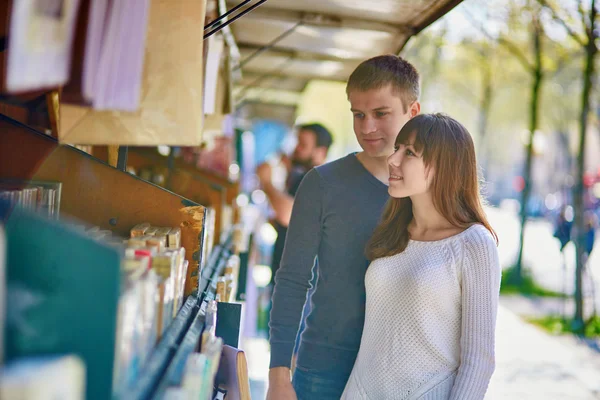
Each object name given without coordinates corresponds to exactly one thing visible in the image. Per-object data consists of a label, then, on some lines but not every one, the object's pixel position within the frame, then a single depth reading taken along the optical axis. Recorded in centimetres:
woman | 250
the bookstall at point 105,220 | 144
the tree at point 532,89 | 1301
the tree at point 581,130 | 1014
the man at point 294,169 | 652
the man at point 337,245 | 301
